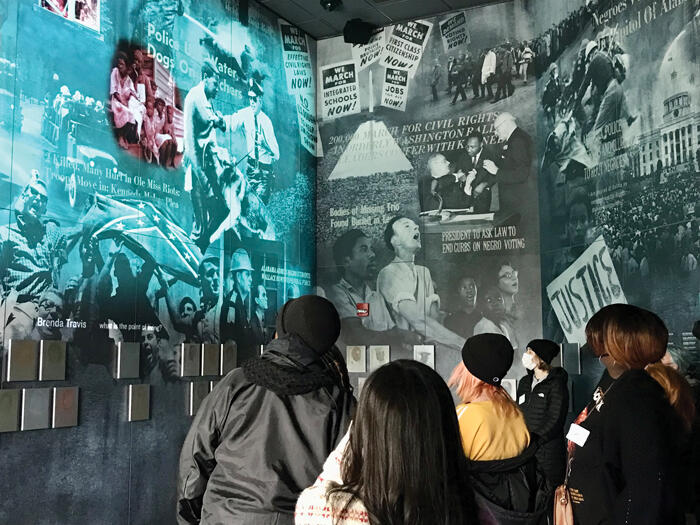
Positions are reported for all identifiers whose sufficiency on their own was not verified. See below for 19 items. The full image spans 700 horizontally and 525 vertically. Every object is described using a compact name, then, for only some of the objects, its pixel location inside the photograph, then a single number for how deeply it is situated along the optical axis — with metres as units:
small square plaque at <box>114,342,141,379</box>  6.07
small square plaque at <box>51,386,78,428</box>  5.51
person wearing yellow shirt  2.81
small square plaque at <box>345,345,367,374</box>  8.62
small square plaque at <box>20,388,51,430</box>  5.30
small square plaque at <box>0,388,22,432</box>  5.16
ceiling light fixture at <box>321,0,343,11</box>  8.19
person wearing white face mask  5.92
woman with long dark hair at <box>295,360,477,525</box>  1.49
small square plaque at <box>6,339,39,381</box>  5.23
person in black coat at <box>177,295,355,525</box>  2.60
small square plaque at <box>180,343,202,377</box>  6.82
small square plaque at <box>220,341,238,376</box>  7.34
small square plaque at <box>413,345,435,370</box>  8.20
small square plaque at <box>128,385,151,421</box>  6.21
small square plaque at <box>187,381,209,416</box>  6.91
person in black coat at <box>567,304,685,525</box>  2.77
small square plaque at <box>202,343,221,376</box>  7.09
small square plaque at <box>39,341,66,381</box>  5.43
